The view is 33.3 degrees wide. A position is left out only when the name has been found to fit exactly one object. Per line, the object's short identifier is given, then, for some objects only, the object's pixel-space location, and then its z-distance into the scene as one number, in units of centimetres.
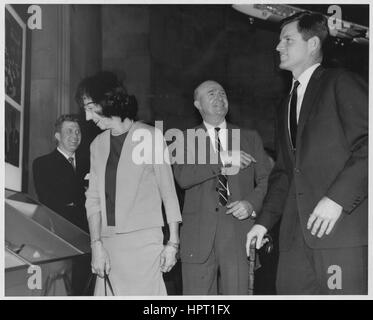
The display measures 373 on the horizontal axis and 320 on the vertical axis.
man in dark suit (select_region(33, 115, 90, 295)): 381
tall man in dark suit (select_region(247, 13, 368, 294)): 289
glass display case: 321
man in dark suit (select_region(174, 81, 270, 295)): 344
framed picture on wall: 385
